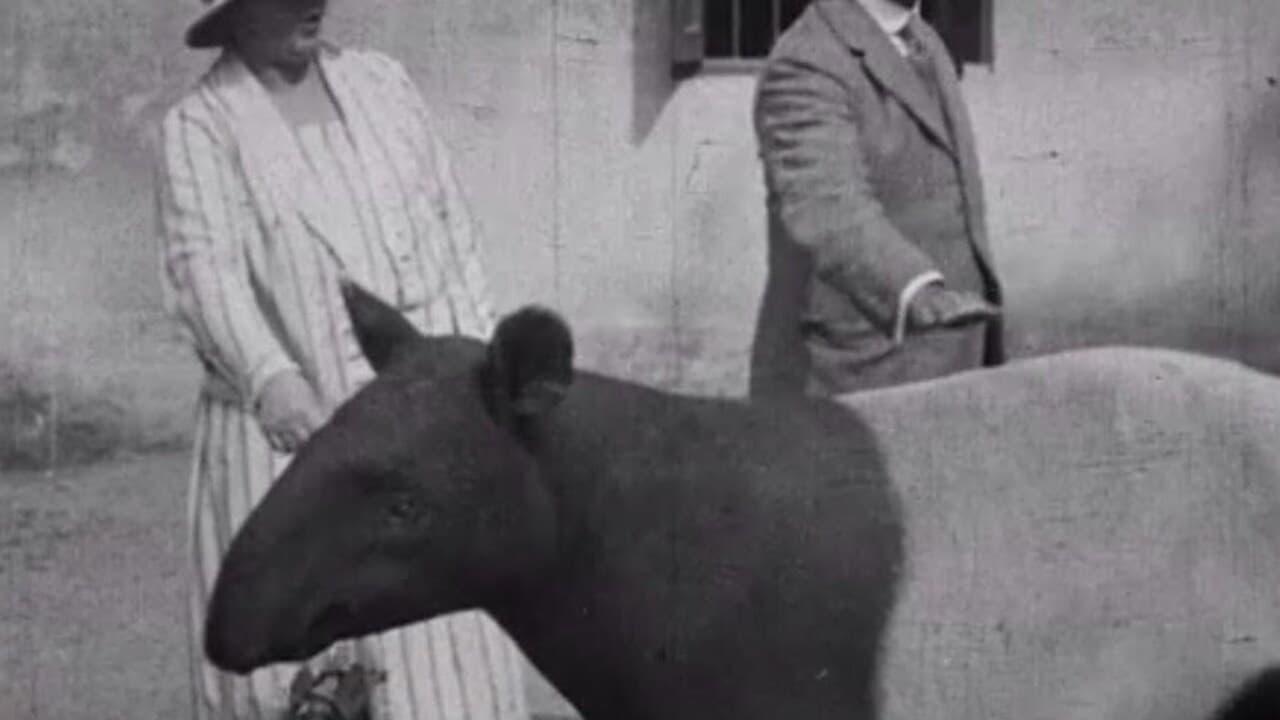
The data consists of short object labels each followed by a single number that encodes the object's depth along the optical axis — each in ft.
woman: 21.54
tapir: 16.72
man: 21.53
